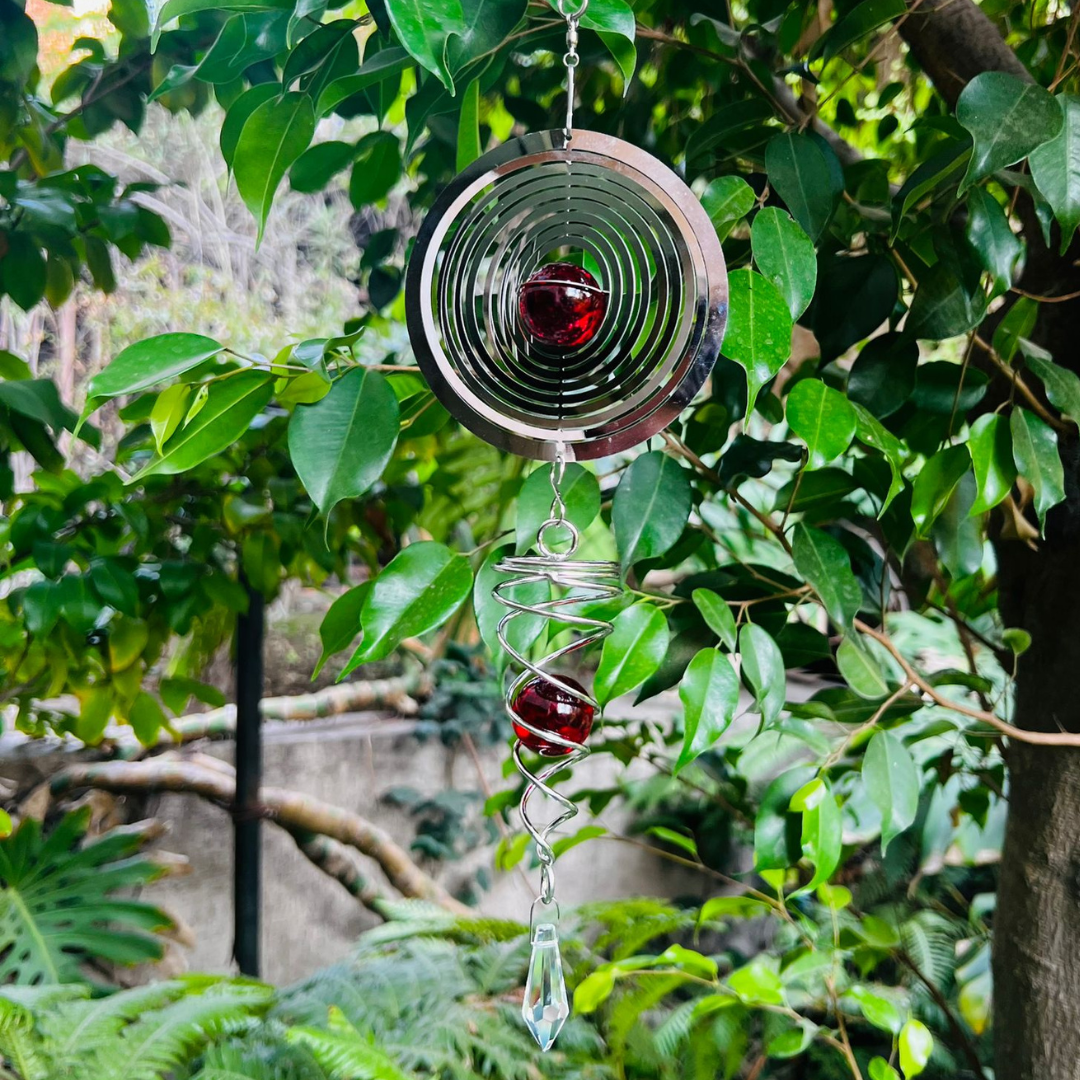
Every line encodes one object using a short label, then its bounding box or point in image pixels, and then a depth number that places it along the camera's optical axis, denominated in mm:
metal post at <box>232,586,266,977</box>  1301
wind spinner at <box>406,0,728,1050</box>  464
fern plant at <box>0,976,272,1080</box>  959
